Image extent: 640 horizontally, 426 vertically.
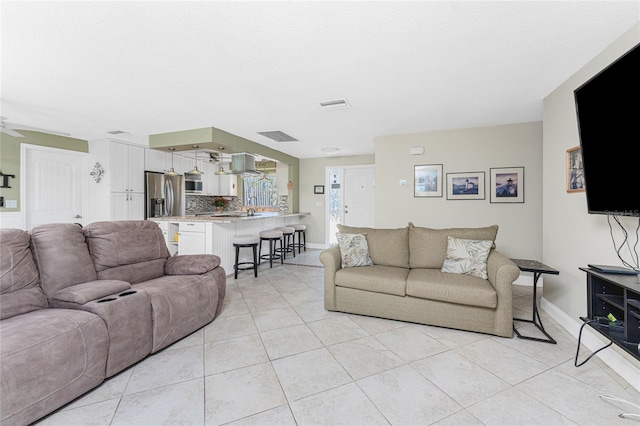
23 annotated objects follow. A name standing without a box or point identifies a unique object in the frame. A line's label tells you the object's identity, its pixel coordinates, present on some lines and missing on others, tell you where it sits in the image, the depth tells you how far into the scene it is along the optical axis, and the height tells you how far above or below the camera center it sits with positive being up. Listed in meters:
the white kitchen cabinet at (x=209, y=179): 6.72 +0.81
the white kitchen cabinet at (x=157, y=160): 5.64 +1.06
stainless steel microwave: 6.19 +0.58
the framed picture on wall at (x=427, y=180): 4.55 +0.51
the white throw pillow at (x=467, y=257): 2.82 -0.48
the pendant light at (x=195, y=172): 5.33 +0.76
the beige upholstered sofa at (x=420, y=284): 2.49 -0.72
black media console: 1.52 -0.58
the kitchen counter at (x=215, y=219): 4.27 -0.12
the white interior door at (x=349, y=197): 6.70 +0.34
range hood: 5.38 +0.93
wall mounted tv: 1.54 +0.47
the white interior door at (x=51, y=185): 4.45 +0.45
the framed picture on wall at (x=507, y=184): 4.12 +0.40
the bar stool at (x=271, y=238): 5.04 -0.49
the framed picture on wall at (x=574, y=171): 2.44 +0.36
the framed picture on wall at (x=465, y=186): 4.34 +0.40
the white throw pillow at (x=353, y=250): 3.23 -0.46
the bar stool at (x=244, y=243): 4.40 -0.51
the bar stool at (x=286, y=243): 5.58 -0.73
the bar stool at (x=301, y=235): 6.37 -0.59
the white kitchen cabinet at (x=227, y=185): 7.30 +0.71
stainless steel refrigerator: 5.56 +0.34
